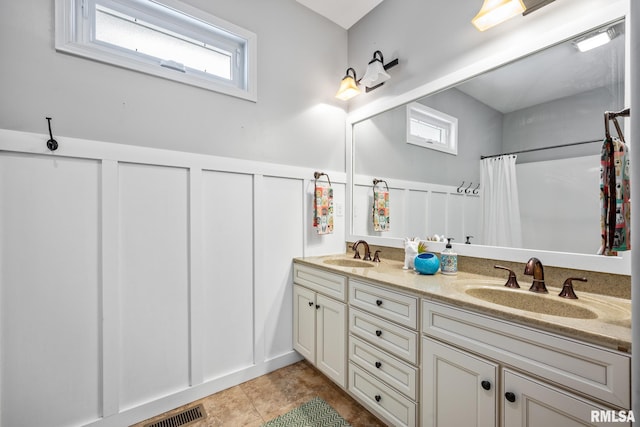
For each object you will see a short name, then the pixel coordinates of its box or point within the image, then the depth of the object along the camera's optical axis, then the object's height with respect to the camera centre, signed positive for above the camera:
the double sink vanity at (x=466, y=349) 0.88 -0.55
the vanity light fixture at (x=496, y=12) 1.42 +1.02
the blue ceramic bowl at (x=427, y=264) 1.65 -0.30
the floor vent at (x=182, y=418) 1.61 -1.20
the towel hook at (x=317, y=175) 2.35 +0.30
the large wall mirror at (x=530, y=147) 1.28 +0.36
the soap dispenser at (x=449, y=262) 1.68 -0.30
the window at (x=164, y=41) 1.51 +1.05
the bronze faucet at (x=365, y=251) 2.22 -0.31
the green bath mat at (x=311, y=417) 1.60 -1.20
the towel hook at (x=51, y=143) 1.40 +0.33
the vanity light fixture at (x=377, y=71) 2.12 +1.06
